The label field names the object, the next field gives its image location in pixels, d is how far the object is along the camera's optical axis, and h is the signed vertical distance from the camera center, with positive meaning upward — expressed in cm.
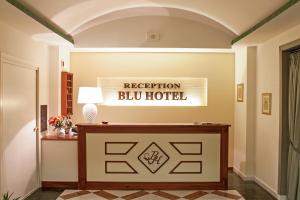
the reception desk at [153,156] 503 -92
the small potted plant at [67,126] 555 -50
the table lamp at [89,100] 564 -6
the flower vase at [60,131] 548 -58
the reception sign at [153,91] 694 +12
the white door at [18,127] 407 -43
